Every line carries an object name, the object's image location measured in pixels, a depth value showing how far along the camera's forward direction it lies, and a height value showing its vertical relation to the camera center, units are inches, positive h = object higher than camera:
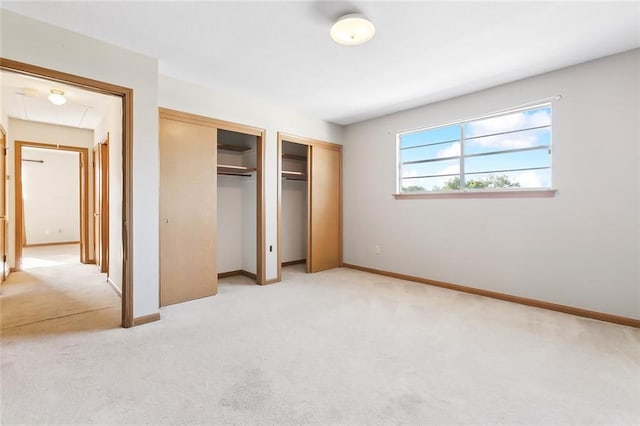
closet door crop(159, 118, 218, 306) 130.2 -0.6
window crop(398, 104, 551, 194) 131.4 +27.6
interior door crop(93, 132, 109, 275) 186.5 +3.8
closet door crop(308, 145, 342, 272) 193.5 +1.1
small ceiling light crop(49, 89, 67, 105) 143.0 +54.8
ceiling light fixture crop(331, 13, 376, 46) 86.0 +53.8
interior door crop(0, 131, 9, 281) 161.2 +3.3
